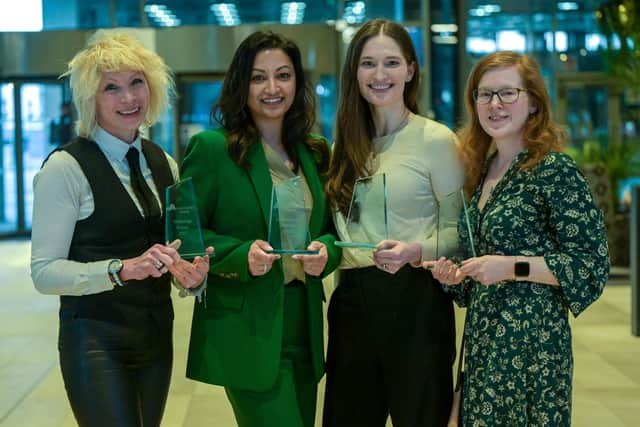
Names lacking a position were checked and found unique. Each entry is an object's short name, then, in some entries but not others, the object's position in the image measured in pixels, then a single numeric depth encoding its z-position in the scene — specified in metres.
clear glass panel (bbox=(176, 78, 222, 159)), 13.95
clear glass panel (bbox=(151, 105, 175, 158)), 13.97
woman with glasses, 2.55
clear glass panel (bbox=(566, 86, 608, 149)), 14.90
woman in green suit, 2.87
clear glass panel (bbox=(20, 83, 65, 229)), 14.04
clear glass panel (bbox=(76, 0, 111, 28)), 14.41
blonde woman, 2.59
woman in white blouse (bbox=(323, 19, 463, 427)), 2.86
